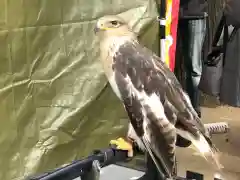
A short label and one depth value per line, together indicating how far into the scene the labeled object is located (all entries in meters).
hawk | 1.13
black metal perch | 1.04
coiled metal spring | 1.79
